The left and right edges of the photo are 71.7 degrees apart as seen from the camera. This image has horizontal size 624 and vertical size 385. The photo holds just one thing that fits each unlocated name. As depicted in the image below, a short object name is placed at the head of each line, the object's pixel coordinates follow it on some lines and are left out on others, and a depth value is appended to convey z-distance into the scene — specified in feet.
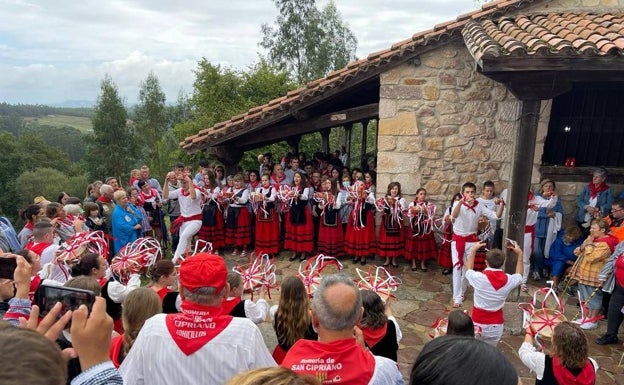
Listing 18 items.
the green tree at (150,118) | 130.62
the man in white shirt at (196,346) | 7.04
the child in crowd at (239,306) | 10.14
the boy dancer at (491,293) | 13.96
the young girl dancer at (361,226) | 24.45
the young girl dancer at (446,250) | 23.81
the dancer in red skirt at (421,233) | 23.66
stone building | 22.89
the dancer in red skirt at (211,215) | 26.45
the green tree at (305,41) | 84.02
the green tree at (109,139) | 118.62
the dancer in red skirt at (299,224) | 25.35
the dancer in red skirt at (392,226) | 23.79
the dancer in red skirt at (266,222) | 25.84
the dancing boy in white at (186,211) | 24.54
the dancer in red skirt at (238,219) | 26.25
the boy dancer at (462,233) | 19.98
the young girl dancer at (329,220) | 24.67
